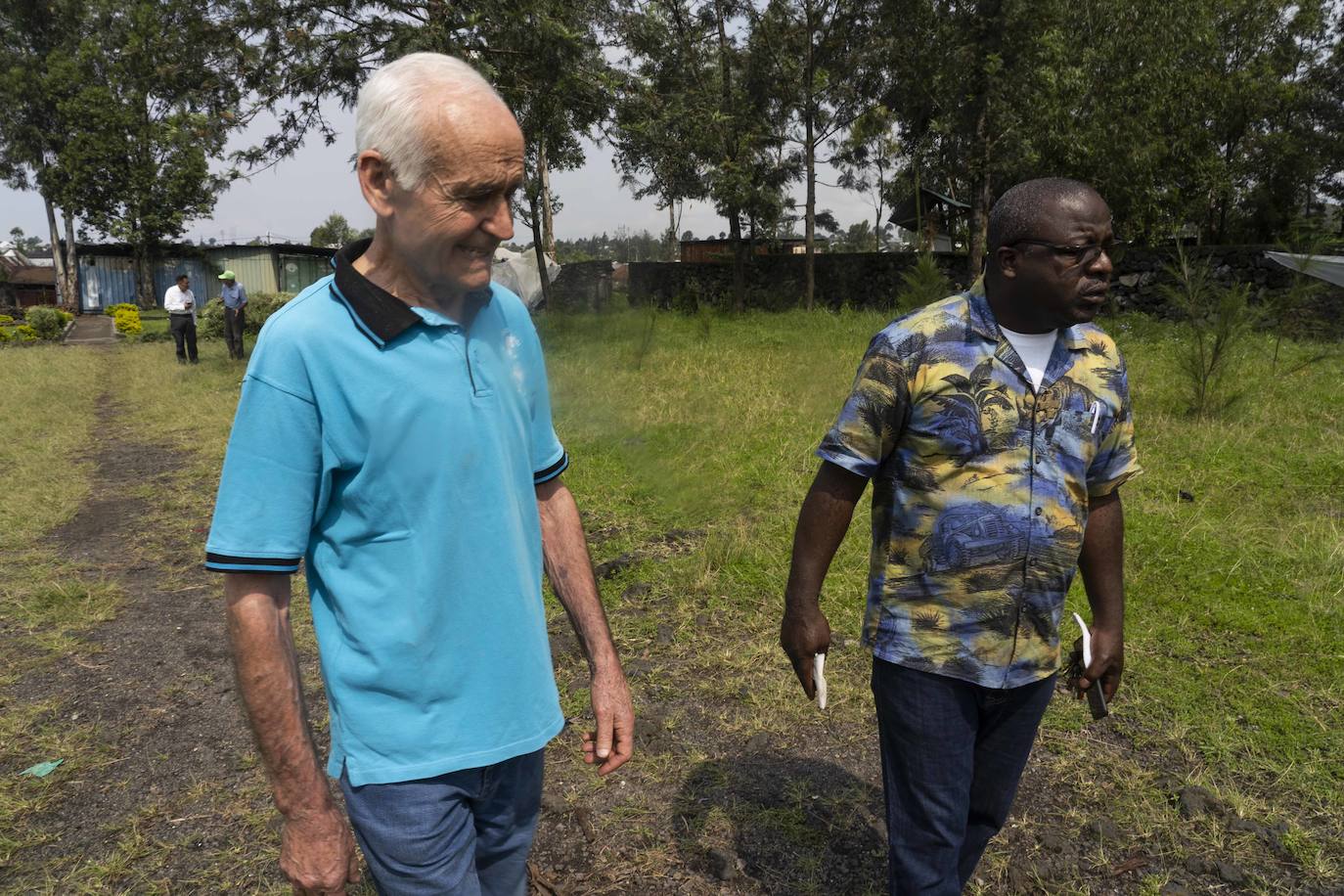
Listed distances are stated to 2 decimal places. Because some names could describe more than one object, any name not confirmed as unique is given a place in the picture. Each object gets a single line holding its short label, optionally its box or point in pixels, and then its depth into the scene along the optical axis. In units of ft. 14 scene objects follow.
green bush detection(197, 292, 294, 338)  67.31
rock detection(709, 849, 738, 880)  8.42
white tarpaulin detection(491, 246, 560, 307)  66.03
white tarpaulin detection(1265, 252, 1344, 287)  34.81
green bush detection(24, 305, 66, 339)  75.66
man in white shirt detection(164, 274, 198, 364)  48.47
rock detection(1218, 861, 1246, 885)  8.26
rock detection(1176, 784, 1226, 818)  9.16
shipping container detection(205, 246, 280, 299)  109.70
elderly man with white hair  4.13
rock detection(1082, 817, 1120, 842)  8.85
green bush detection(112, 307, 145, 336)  78.28
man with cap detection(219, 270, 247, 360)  47.87
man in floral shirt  5.83
